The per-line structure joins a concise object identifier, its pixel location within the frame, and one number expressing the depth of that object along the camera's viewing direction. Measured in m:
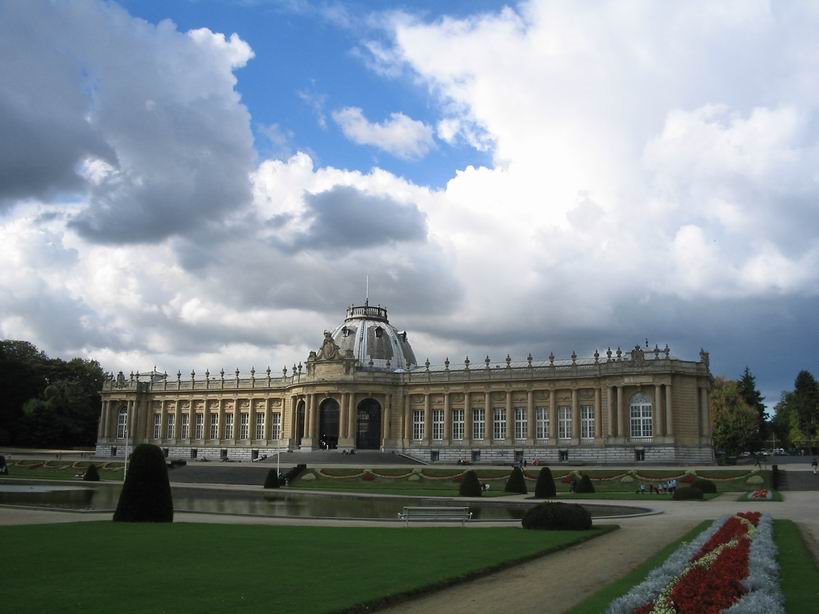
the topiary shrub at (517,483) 49.19
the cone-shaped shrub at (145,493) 25.97
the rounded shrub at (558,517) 24.78
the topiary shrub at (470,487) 46.47
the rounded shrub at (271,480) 56.00
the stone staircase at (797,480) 51.59
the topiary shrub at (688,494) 42.38
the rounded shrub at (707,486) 49.34
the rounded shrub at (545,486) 43.84
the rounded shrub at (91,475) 62.38
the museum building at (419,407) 77.88
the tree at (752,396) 119.62
